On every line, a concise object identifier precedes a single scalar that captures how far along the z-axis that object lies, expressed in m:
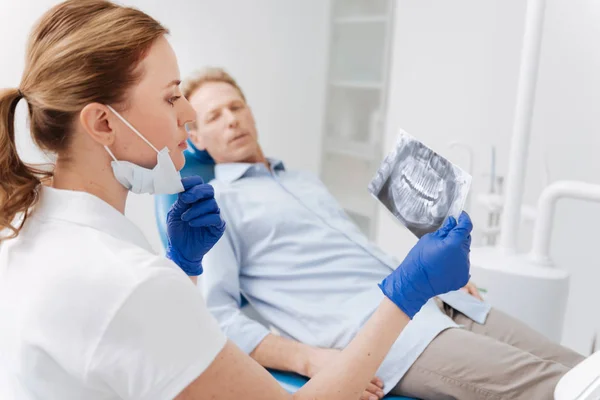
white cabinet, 2.87
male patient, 1.16
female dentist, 0.69
